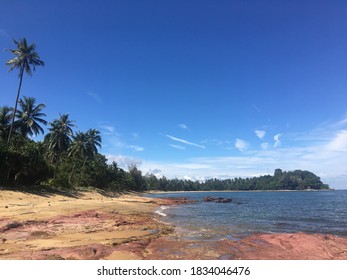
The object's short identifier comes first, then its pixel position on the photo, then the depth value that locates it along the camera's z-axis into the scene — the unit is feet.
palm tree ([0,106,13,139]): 160.49
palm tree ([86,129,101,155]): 222.19
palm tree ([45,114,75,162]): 200.23
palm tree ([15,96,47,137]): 173.58
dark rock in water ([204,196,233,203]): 216.47
